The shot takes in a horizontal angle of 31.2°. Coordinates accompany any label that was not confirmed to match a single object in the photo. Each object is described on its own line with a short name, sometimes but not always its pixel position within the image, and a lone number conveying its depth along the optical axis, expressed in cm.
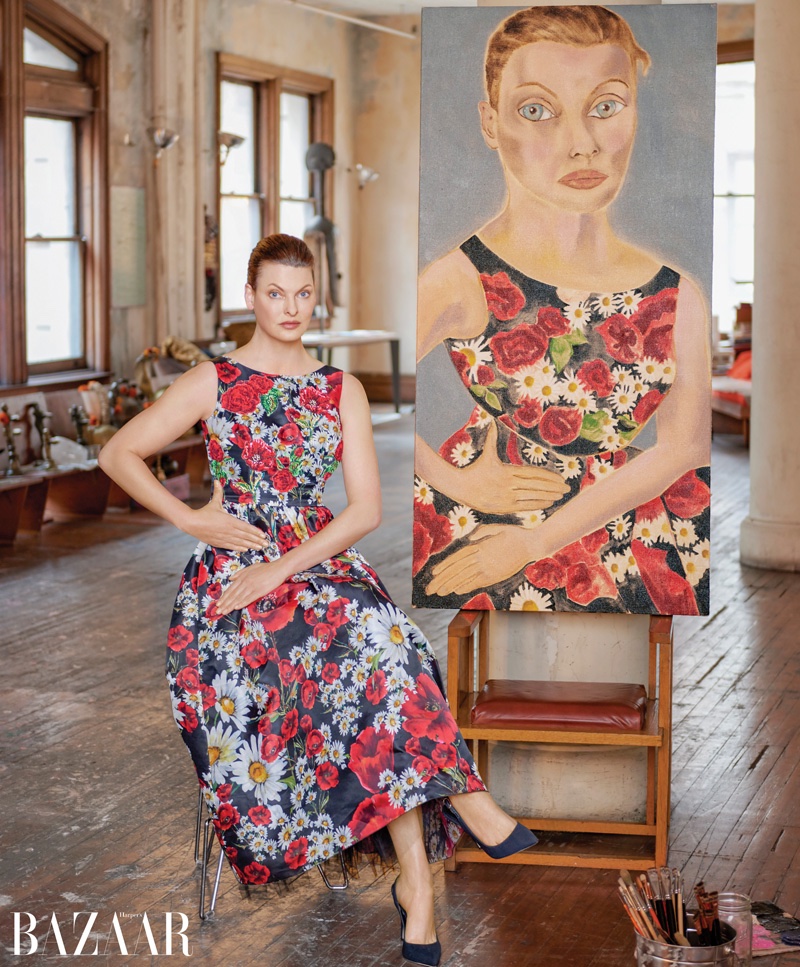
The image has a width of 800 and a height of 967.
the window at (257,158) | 1313
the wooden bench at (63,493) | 805
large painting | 352
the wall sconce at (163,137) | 1095
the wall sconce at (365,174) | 1484
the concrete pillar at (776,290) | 747
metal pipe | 1345
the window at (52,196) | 925
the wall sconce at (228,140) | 1192
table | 1316
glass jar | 284
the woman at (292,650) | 304
